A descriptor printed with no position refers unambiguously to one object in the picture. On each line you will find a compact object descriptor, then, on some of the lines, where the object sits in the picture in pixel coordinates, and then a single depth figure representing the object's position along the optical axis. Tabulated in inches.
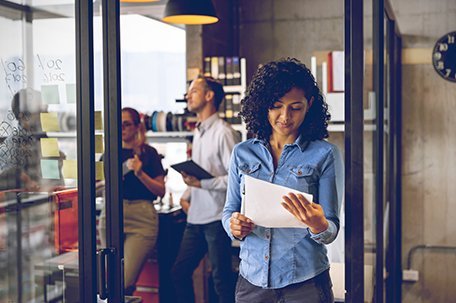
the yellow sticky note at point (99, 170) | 95.3
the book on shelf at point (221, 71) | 202.1
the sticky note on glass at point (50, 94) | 95.5
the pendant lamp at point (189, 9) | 166.1
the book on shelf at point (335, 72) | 188.7
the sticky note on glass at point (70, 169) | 94.2
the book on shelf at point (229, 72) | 201.5
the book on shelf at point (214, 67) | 203.3
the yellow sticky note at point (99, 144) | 95.7
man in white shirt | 156.7
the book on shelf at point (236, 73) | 200.5
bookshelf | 199.3
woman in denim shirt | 88.0
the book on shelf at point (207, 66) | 205.5
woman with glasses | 164.4
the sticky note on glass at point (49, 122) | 98.5
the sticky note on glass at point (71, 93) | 92.9
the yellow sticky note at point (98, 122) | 95.2
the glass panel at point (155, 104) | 168.4
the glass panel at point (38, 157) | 94.9
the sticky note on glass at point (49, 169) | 97.9
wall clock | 206.1
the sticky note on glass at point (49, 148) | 98.0
